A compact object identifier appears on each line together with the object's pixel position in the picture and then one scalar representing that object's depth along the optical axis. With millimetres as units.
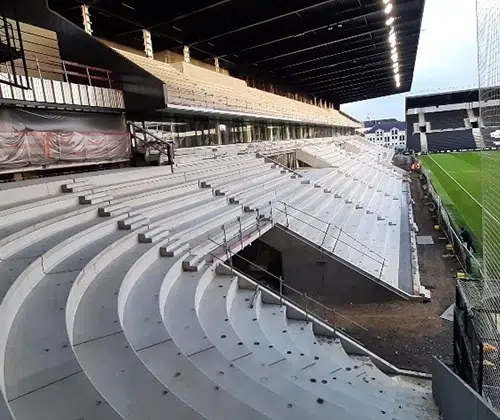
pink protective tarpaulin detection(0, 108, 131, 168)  7098
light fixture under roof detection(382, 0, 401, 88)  17734
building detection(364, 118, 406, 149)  91125
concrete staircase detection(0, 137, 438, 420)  2713
